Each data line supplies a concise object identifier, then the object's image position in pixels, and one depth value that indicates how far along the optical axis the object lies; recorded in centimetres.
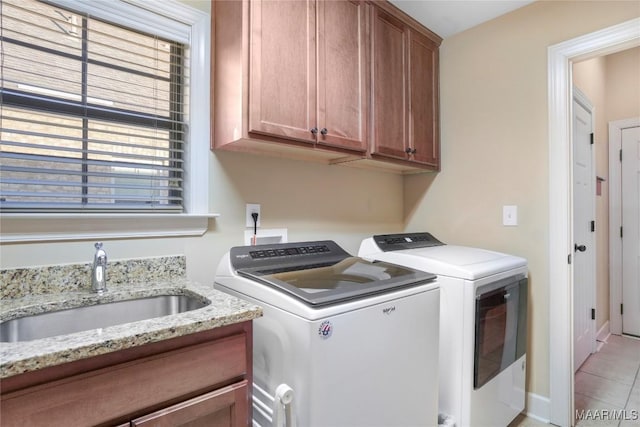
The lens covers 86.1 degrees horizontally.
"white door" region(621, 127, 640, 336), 322
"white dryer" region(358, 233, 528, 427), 157
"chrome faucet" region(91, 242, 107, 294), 121
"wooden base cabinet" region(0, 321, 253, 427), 73
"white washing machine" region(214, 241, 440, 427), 103
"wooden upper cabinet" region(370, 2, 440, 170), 193
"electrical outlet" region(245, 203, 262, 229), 175
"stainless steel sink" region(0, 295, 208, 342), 103
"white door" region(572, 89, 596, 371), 250
